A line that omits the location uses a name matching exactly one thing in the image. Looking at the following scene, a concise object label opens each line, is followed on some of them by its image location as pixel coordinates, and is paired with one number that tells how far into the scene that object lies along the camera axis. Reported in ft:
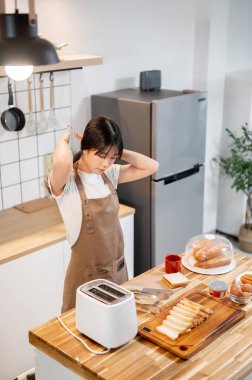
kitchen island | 5.84
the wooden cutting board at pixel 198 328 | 6.17
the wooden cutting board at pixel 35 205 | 11.33
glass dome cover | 8.20
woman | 7.73
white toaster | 6.10
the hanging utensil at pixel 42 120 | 11.18
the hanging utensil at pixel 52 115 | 11.37
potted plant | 14.62
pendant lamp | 5.67
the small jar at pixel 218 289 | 7.38
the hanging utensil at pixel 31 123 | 11.16
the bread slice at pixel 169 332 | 6.31
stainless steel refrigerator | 11.46
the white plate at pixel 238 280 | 7.72
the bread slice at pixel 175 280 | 7.68
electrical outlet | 11.81
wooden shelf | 9.78
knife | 7.47
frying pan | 10.72
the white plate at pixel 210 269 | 8.13
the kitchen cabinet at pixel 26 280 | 9.50
